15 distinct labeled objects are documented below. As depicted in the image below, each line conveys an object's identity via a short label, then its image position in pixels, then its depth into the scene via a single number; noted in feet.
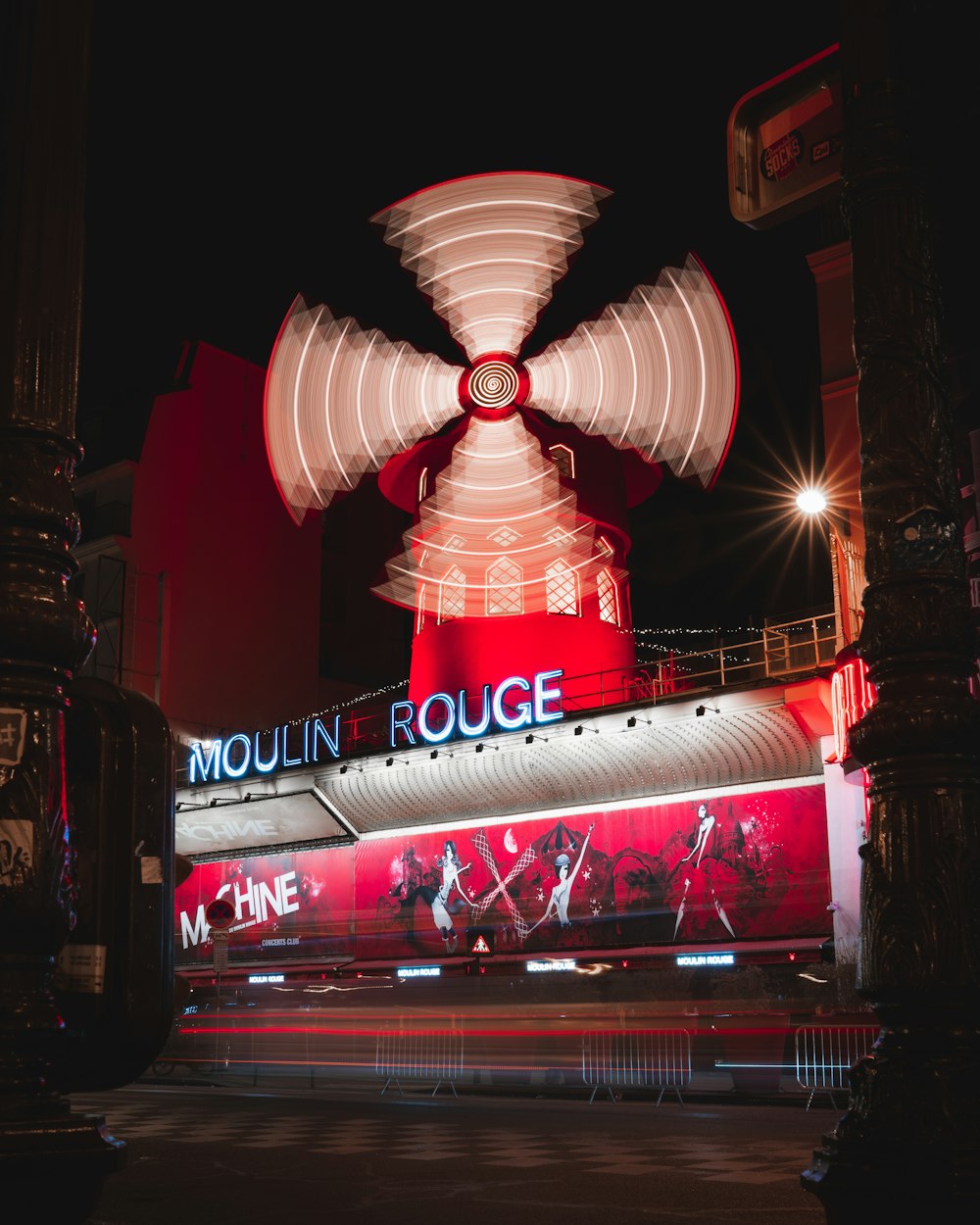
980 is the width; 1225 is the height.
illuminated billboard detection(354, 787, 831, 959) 58.08
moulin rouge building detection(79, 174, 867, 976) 59.31
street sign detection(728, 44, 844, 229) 15.23
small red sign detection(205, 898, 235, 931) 50.60
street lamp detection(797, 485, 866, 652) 51.98
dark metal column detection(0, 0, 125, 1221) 8.84
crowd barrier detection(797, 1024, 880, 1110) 41.24
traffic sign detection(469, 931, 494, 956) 65.31
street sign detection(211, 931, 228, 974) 52.34
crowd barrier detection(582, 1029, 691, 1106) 44.34
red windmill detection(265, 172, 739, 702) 70.23
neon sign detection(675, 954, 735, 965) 57.33
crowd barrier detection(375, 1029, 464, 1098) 49.70
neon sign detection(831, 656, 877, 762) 43.17
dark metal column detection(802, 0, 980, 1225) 10.77
